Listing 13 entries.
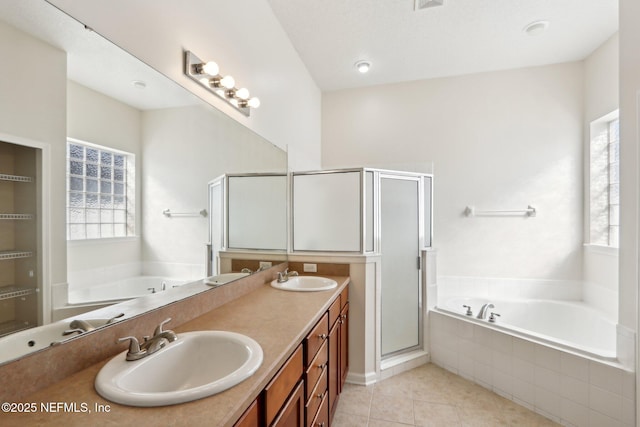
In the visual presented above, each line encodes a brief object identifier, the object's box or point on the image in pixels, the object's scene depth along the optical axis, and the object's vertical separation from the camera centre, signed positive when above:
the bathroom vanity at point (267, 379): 0.69 -0.48
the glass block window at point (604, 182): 2.80 +0.31
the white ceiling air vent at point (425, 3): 2.21 +1.57
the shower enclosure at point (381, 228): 2.54 -0.12
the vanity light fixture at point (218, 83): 1.41 +0.70
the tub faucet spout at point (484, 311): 2.67 -0.88
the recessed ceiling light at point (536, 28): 2.46 +1.57
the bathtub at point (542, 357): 1.80 -1.07
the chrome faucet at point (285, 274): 2.19 -0.47
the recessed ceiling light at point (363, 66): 3.07 +1.55
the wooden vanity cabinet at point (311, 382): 0.92 -0.71
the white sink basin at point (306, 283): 2.11 -0.51
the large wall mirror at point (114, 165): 0.84 +0.19
